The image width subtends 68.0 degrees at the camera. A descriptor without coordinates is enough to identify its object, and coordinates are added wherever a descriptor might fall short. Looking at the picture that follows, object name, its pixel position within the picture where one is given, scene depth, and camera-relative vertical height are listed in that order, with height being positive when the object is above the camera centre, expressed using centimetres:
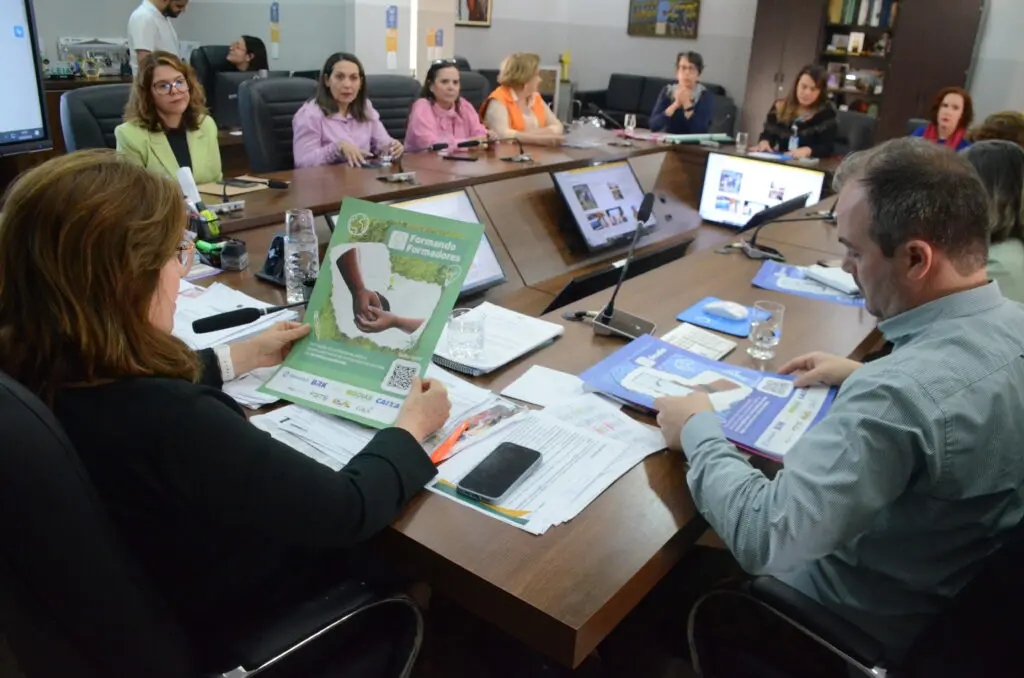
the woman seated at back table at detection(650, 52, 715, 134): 514 -17
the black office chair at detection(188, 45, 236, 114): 545 -8
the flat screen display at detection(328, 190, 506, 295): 210 -49
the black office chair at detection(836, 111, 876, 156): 473 -28
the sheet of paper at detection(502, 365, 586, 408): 132 -54
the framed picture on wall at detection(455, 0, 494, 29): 764 +52
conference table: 89 -57
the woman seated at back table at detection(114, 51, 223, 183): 285 -25
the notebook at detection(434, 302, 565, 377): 143 -52
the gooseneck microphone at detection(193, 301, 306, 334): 132 -44
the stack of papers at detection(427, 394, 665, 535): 102 -55
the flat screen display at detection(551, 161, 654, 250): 273 -45
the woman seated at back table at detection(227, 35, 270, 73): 541 +1
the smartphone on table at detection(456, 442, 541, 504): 104 -54
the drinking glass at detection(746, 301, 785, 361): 160 -52
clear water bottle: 178 -44
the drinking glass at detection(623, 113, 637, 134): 443 -27
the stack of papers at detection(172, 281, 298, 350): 147 -52
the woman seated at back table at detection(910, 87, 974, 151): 418 -14
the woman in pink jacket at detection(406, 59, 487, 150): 397 -25
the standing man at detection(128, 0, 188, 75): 425 +13
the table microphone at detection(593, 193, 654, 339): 163 -51
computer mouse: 178 -52
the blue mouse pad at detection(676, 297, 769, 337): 172 -53
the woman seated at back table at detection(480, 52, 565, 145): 431 -20
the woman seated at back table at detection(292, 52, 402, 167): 347 -26
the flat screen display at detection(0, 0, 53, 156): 233 -12
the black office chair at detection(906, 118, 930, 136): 458 -21
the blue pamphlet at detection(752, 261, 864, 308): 199 -52
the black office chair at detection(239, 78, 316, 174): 355 -27
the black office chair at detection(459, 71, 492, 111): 487 -13
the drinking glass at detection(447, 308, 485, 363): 146 -51
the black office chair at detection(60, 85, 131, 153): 298 -25
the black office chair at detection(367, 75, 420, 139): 415 -18
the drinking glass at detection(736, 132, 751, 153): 407 -31
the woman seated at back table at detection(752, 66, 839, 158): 439 -21
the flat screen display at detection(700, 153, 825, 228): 336 -45
